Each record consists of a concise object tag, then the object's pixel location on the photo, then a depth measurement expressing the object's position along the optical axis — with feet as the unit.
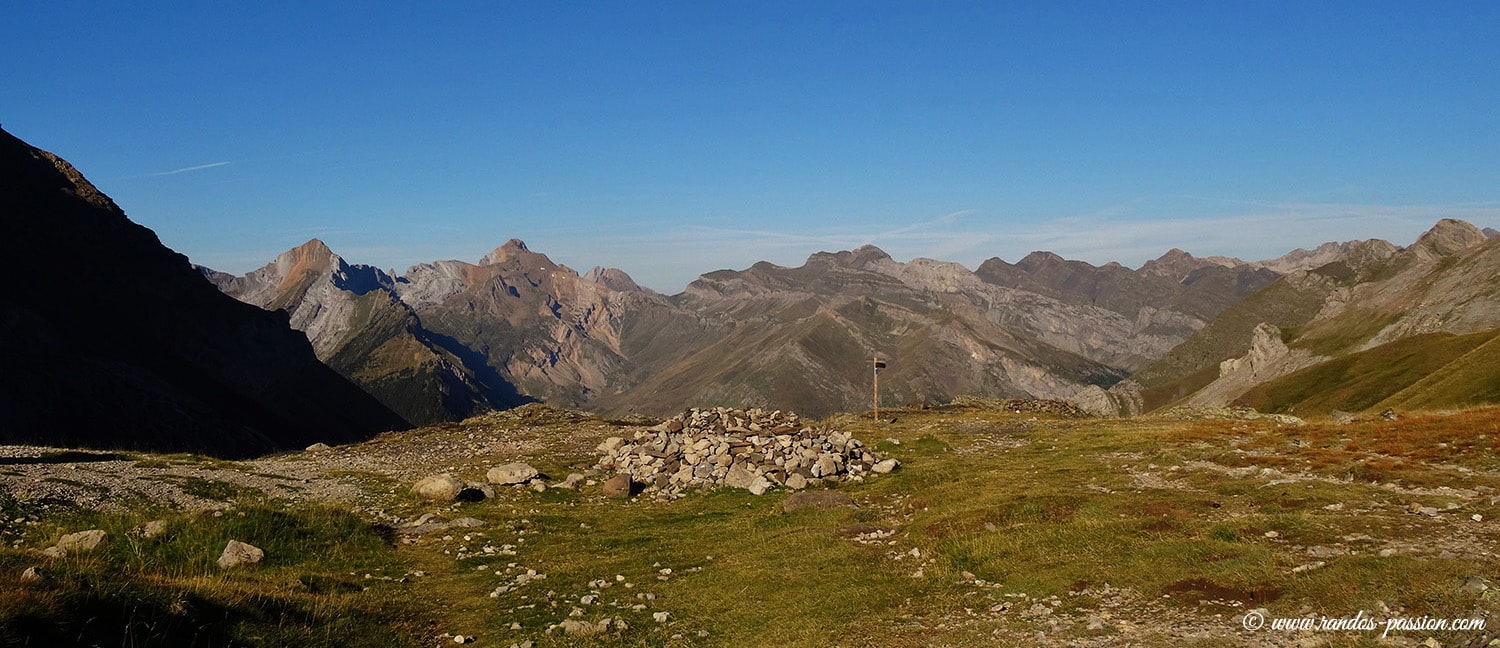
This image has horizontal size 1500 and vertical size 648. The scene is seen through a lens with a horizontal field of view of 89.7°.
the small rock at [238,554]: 68.03
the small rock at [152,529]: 70.95
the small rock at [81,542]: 62.69
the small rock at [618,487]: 119.75
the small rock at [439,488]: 108.41
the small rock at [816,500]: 100.42
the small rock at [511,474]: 123.95
